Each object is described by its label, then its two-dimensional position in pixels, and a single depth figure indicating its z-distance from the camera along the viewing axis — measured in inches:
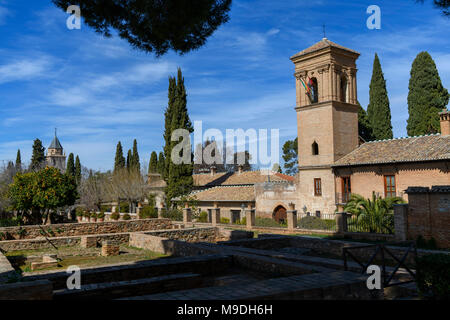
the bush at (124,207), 1592.0
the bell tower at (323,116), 1079.0
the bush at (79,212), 1484.7
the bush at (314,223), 829.8
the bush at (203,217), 1152.8
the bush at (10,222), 966.4
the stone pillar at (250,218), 936.9
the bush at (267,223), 926.8
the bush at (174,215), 1170.6
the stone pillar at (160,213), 1158.3
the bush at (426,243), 576.5
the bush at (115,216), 1259.3
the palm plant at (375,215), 709.9
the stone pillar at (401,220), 621.0
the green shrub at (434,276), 256.1
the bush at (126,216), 1208.7
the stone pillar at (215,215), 1040.8
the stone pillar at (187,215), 1079.6
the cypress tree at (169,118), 1457.2
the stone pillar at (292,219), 855.1
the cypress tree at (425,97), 1338.6
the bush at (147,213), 1172.5
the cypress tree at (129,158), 2273.6
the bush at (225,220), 1176.2
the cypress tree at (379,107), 1402.6
